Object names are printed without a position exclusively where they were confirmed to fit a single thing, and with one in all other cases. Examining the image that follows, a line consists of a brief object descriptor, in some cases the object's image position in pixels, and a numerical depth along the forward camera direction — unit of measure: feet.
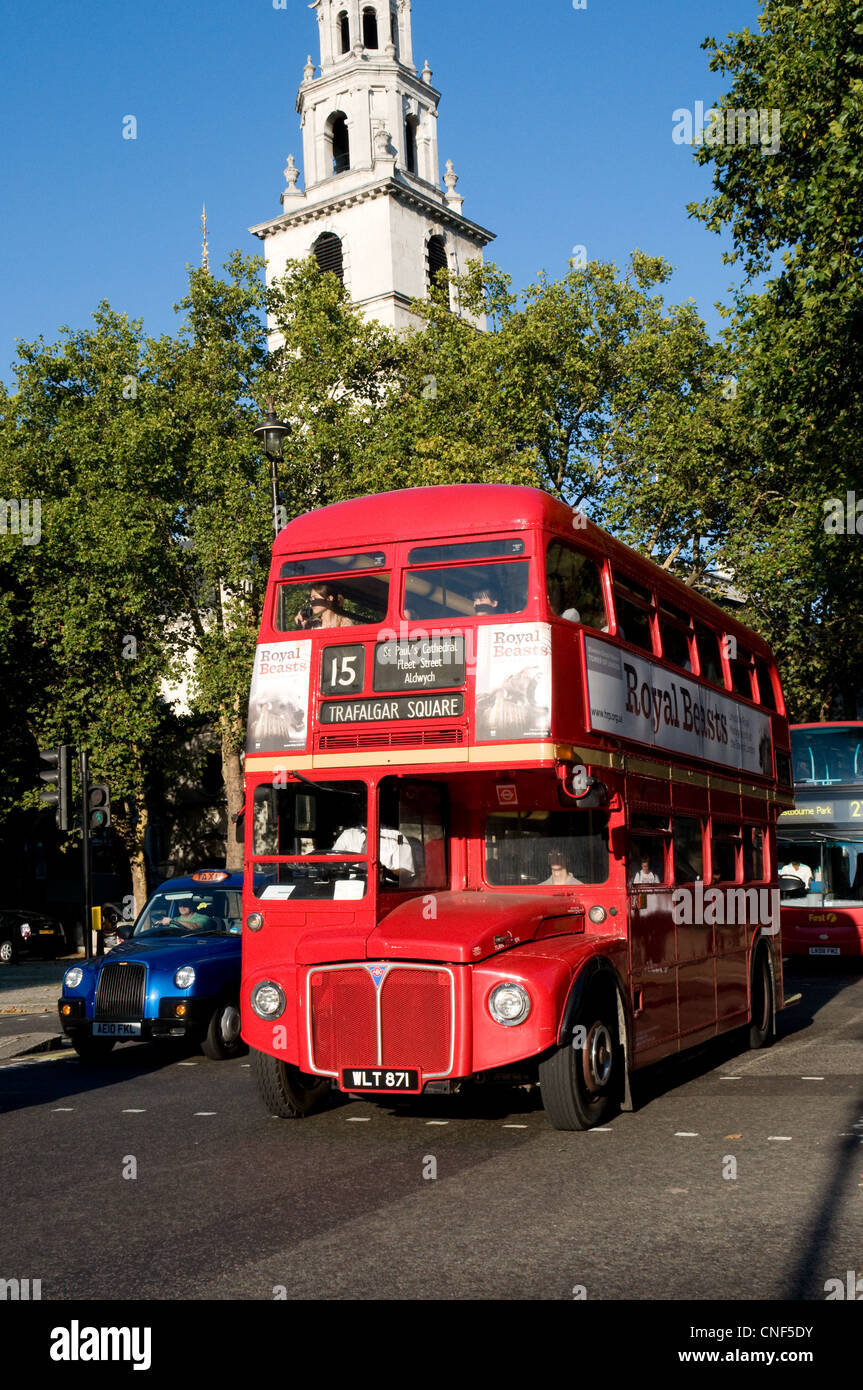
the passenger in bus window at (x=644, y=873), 33.04
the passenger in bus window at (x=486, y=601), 30.14
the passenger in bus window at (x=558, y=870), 32.19
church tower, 191.83
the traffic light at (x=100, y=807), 63.46
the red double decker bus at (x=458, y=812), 28.04
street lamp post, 65.26
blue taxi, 41.06
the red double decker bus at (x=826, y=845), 73.46
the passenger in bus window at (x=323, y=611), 32.24
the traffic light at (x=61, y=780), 60.85
